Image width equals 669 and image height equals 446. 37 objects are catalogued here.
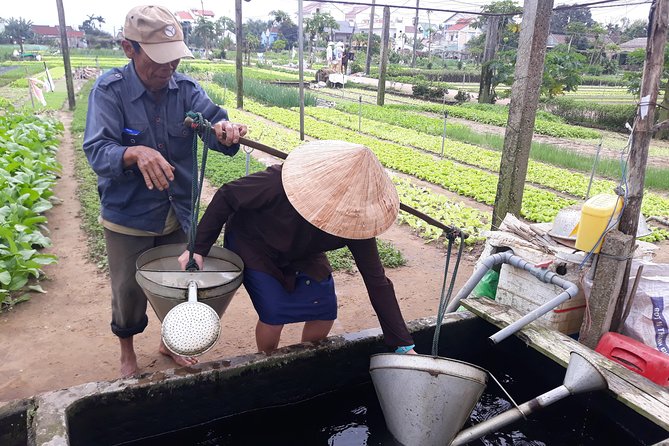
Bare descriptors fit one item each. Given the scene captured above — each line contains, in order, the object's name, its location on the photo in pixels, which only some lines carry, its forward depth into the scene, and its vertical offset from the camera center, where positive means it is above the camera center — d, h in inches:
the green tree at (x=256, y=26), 3782.0 +238.1
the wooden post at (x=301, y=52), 358.9 +5.6
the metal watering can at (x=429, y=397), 76.0 -49.0
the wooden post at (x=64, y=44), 598.2 +6.3
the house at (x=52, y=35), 2856.5 +83.7
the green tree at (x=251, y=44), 1793.9 +60.6
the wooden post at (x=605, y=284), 113.0 -45.7
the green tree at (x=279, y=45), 2608.8 +69.7
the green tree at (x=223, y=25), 2672.2 +167.0
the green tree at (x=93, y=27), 2967.5 +142.0
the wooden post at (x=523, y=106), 192.1 -13.4
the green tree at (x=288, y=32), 2998.3 +159.3
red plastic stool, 108.9 -59.3
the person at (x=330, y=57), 1416.1 +11.8
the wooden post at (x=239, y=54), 631.2 +4.0
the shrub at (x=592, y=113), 712.4 -56.4
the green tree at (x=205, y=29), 2446.7 +126.5
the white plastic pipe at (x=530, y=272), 110.1 -45.6
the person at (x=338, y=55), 1314.7 +18.9
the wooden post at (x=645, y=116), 105.7 -8.3
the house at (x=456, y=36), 3409.0 +215.6
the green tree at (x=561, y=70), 693.9 +1.7
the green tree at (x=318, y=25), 1994.8 +142.5
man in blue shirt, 89.3 -16.2
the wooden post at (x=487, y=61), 767.5 +9.5
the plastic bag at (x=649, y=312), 118.5 -53.9
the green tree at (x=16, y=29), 2911.2 +101.3
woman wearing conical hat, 80.6 -30.4
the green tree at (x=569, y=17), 2359.4 +270.4
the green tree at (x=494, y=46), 798.5 +36.9
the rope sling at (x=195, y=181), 86.9 -21.0
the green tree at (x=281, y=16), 2501.2 +219.7
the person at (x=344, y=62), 1267.2 +0.3
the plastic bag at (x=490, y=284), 149.6 -60.6
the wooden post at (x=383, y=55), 688.4 +11.7
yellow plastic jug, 115.2 -31.9
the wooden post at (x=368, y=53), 1093.4 +24.5
